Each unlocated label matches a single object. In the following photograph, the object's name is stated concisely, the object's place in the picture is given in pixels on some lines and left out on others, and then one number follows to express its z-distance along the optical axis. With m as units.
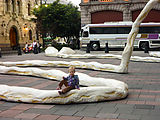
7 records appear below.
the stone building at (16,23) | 34.62
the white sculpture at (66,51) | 18.48
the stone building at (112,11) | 28.42
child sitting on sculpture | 5.10
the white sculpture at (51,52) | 19.16
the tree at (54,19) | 33.66
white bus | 26.12
